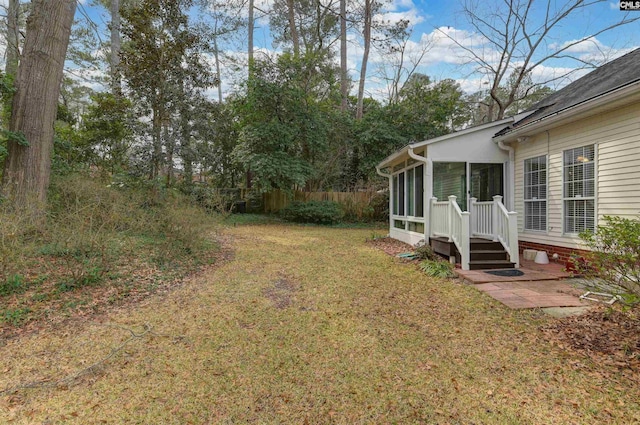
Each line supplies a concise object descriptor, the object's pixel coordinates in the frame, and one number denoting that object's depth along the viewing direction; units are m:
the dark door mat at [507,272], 5.49
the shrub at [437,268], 5.57
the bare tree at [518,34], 11.76
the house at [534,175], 5.07
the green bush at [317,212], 14.19
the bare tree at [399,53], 16.91
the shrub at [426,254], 6.65
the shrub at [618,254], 2.88
